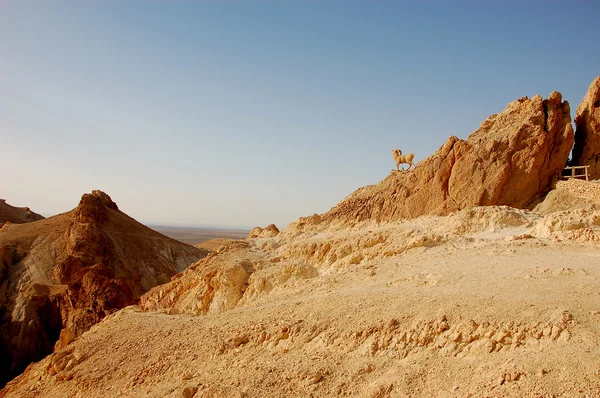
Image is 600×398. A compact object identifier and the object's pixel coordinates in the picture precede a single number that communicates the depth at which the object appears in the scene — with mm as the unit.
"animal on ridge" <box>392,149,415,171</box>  20594
